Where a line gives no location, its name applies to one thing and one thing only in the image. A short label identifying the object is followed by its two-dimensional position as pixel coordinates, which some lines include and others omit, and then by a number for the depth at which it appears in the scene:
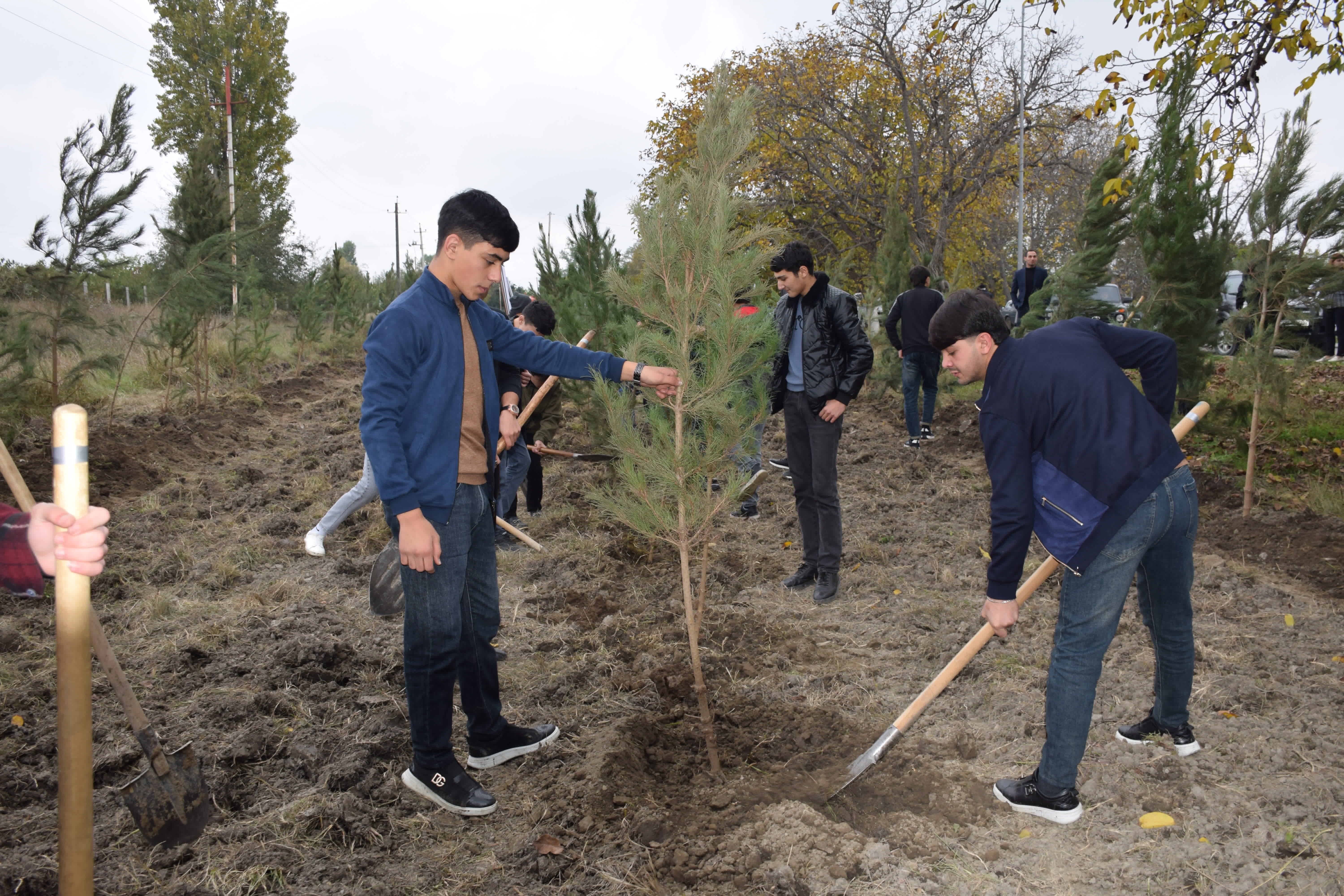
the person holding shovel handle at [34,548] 1.72
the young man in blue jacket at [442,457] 2.62
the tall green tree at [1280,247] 5.95
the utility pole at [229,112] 22.33
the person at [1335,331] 13.36
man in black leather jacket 4.90
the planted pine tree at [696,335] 3.29
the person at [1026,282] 12.19
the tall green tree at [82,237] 7.45
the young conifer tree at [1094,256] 8.86
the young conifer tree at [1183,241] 7.60
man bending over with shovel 2.61
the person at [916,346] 9.36
